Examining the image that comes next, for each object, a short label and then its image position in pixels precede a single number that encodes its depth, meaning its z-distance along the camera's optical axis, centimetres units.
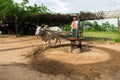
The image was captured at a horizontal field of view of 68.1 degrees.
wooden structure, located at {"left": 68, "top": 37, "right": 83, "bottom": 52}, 496
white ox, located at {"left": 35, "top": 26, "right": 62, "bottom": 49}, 532
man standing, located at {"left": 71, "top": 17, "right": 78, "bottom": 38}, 533
